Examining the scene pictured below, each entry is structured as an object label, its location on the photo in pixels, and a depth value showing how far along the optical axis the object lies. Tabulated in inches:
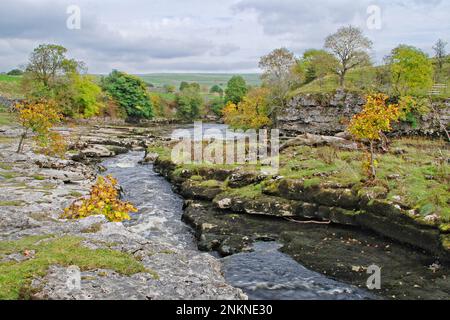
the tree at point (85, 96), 3666.3
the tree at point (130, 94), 4798.2
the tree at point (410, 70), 2458.2
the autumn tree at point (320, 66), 2947.8
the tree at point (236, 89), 5017.2
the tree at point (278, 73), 2792.8
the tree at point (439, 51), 3230.8
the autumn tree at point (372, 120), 962.7
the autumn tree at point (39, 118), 1391.5
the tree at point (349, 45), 2741.1
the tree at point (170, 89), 7721.5
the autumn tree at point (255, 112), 2856.8
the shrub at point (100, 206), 765.9
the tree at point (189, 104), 5743.1
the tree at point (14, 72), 6244.1
